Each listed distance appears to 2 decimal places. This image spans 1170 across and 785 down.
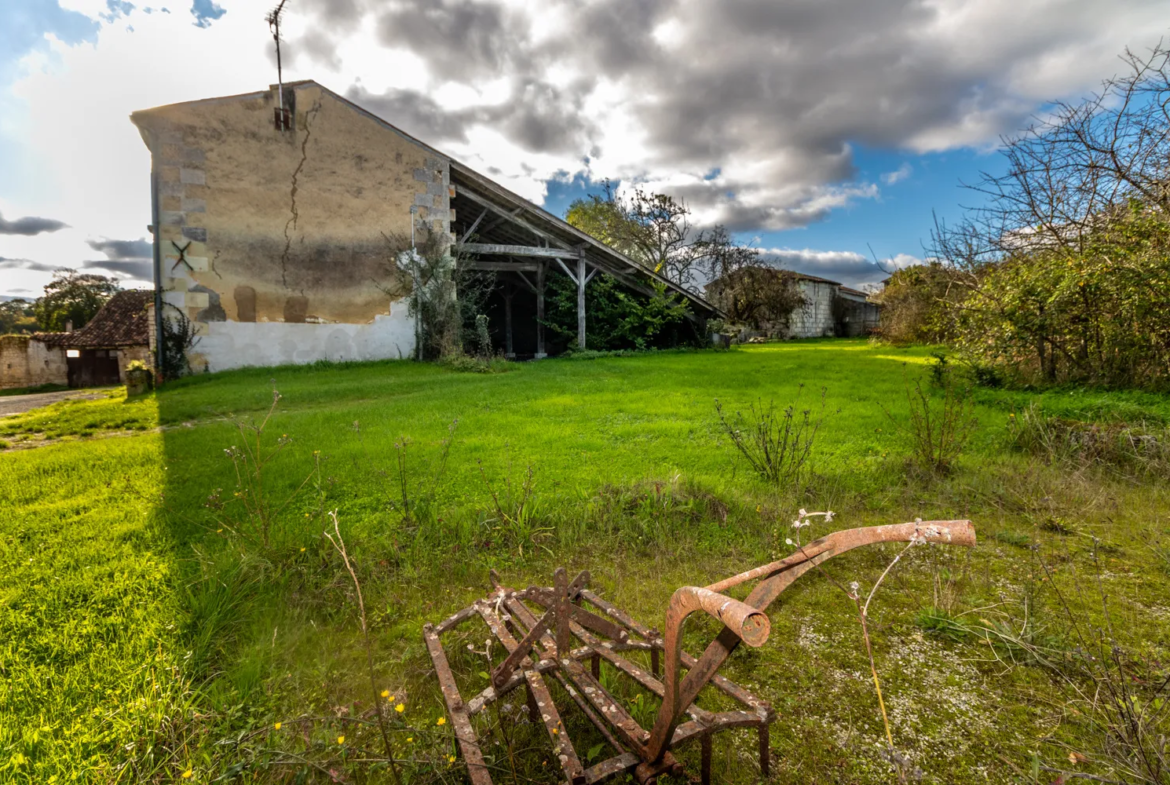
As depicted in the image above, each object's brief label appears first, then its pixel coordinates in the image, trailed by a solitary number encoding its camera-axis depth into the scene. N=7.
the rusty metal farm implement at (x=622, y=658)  1.15
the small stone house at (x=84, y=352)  22.81
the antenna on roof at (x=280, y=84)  11.80
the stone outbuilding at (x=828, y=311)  30.23
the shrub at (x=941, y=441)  4.64
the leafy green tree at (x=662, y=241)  31.50
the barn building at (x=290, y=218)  11.42
